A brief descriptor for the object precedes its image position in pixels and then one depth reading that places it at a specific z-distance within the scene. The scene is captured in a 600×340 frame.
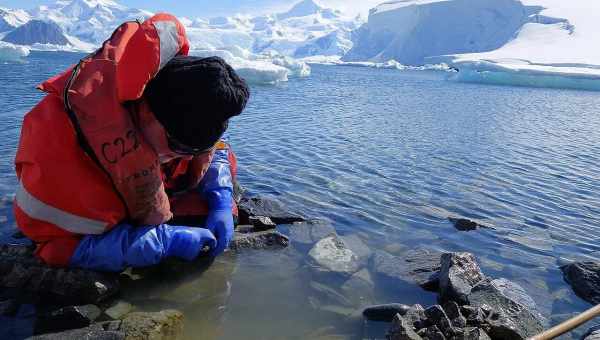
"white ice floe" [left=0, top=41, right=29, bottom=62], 41.19
